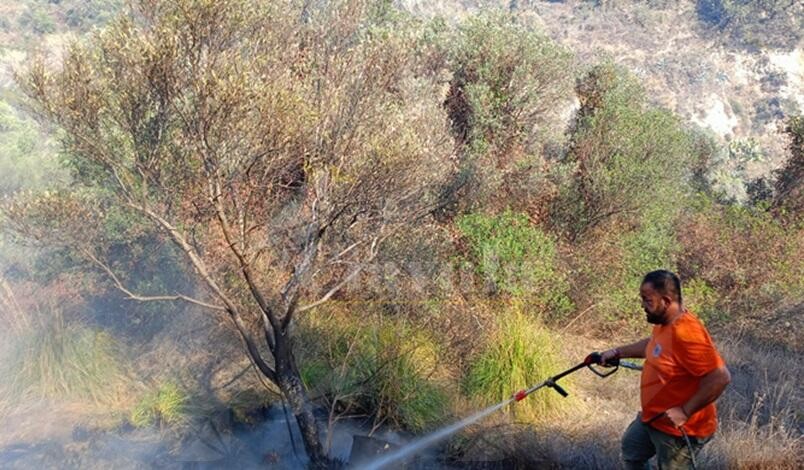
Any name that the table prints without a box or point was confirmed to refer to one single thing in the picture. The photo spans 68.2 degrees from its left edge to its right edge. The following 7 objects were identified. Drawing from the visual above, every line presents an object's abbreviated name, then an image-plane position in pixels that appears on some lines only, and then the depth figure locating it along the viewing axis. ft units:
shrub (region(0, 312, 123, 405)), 26.00
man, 11.02
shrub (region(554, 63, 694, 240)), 37.50
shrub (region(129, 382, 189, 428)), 22.99
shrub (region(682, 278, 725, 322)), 33.71
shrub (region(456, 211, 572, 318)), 31.24
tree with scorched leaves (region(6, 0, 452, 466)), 15.12
